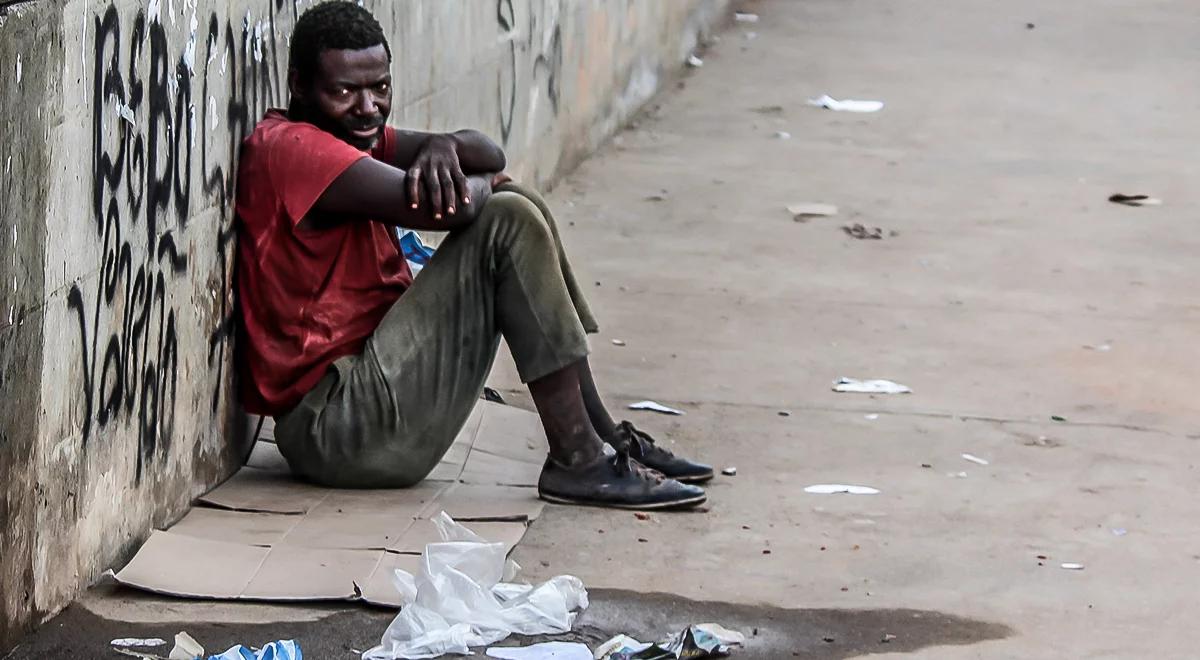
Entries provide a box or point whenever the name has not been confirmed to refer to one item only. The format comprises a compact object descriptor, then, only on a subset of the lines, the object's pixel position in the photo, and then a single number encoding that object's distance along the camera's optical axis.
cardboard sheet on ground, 7.11
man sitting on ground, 8.04
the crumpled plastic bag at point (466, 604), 6.61
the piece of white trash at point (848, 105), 19.98
